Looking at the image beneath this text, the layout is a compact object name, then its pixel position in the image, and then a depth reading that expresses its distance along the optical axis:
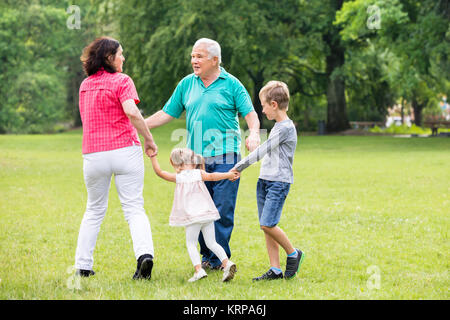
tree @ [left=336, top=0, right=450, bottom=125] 25.98
